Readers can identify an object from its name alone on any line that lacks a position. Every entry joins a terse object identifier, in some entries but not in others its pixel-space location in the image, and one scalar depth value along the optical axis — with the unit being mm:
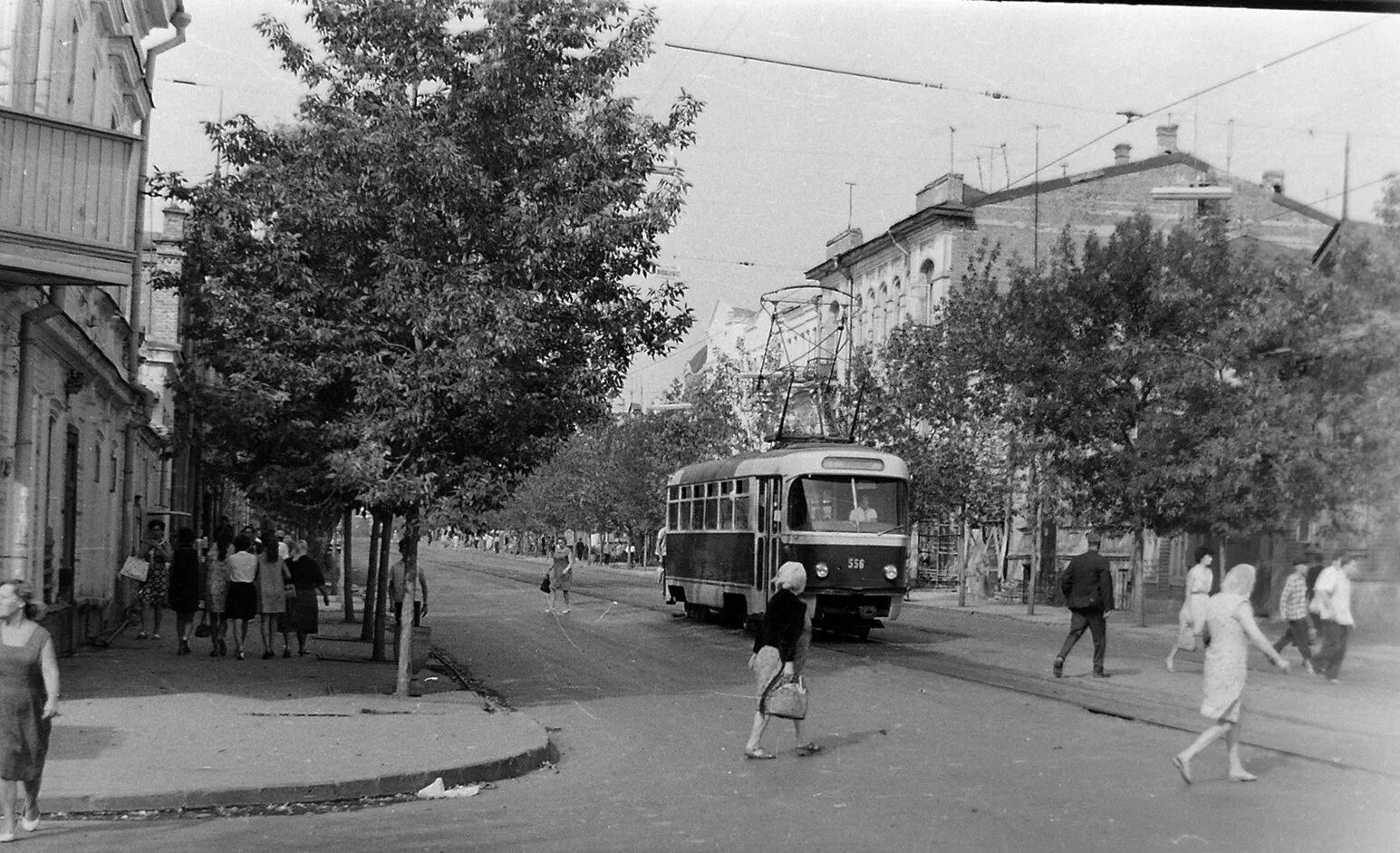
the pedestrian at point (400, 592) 21047
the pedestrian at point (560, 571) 35094
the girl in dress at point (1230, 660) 11086
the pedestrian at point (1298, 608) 21416
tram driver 25234
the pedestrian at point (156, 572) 22625
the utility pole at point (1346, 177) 23081
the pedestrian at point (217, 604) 21609
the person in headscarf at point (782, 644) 12555
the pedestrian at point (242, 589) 21234
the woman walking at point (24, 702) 9055
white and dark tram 24875
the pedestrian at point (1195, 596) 12039
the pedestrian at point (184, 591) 21406
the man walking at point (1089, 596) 19109
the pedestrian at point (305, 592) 21703
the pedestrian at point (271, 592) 21484
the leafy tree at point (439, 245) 15773
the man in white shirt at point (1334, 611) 20000
